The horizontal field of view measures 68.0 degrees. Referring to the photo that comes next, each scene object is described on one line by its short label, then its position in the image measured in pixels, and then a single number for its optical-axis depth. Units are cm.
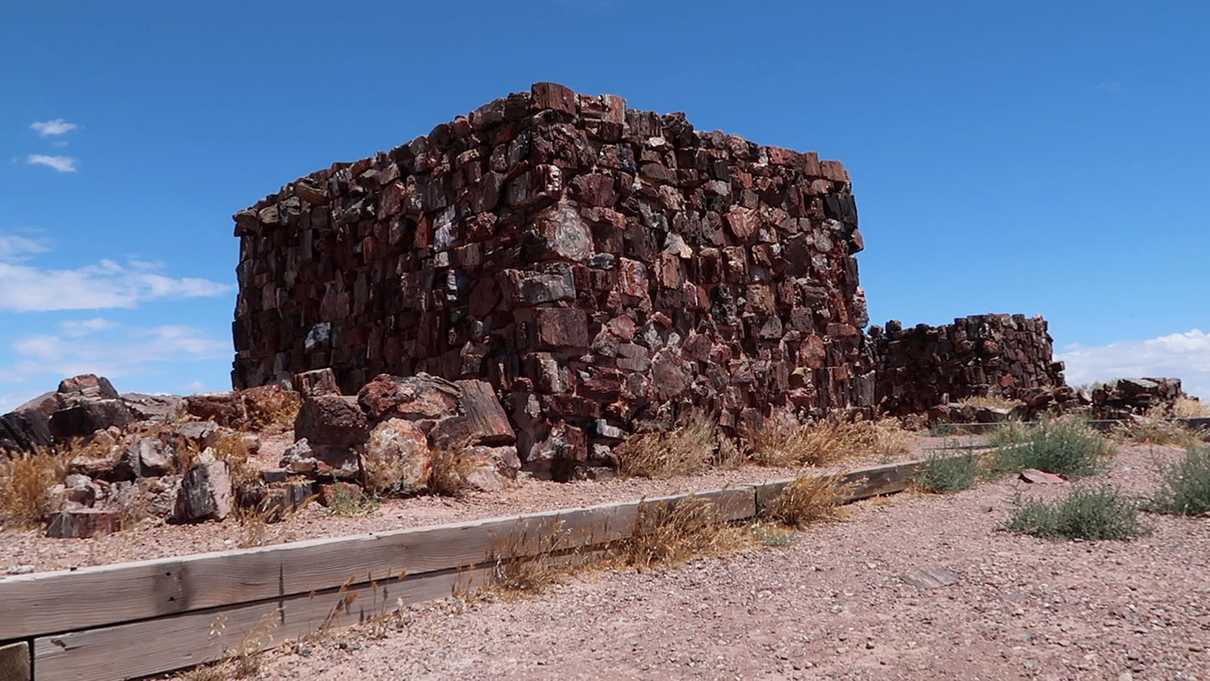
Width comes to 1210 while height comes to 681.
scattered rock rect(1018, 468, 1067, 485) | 849
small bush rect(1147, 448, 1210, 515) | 672
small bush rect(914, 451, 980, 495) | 811
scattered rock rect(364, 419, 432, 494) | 621
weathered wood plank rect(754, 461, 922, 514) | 750
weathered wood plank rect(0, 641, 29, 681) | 319
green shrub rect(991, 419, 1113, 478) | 905
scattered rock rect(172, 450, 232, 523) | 543
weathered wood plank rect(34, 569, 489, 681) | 336
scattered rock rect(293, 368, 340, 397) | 866
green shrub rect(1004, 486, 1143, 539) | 590
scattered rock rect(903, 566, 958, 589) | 487
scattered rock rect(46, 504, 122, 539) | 513
